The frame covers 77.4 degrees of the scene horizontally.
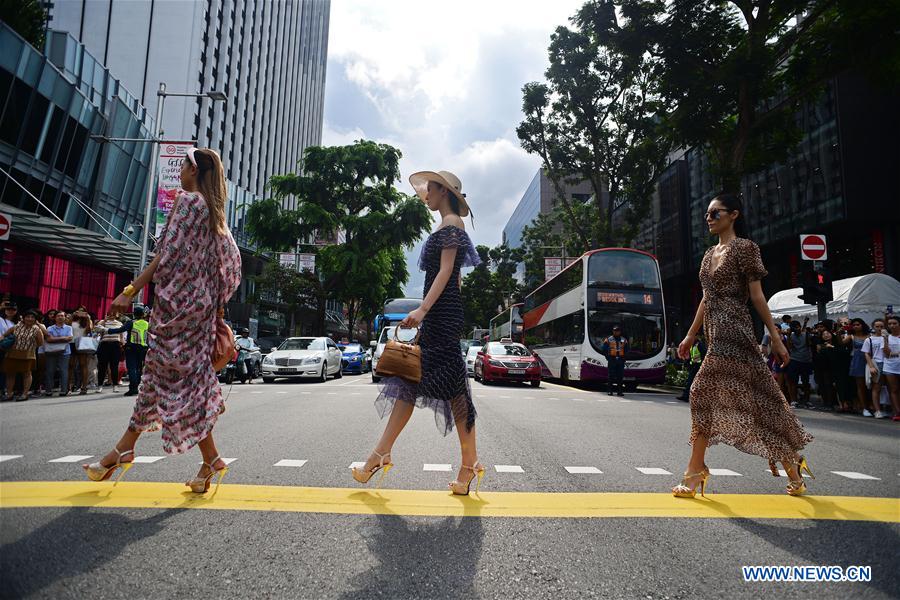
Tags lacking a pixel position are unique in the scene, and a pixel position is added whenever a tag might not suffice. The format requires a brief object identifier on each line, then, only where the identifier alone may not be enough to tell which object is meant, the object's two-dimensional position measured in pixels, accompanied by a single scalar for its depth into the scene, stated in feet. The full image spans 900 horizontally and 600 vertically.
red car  56.29
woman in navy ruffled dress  11.17
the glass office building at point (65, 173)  57.41
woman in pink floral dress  10.18
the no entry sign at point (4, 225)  34.01
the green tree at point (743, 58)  42.86
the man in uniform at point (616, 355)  47.39
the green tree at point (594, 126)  72.74
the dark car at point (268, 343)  84.12
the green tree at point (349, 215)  95.76
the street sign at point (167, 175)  55.01
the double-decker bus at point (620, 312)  53.78
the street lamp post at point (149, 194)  63.93
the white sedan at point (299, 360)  54.49
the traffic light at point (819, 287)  39.45
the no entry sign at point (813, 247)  39.17
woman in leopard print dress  11.32
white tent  49.47
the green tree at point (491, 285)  217.15
